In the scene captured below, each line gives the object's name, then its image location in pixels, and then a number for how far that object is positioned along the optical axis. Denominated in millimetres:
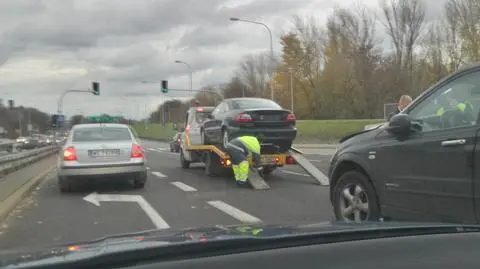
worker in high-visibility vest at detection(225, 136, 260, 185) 12586
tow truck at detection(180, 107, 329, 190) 13281
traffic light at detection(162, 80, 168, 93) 50156
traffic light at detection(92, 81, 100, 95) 46759
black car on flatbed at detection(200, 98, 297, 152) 13359
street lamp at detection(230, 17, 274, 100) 44269
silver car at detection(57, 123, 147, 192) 11867
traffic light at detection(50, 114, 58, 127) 37075
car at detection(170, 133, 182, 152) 39781
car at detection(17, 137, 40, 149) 44659
